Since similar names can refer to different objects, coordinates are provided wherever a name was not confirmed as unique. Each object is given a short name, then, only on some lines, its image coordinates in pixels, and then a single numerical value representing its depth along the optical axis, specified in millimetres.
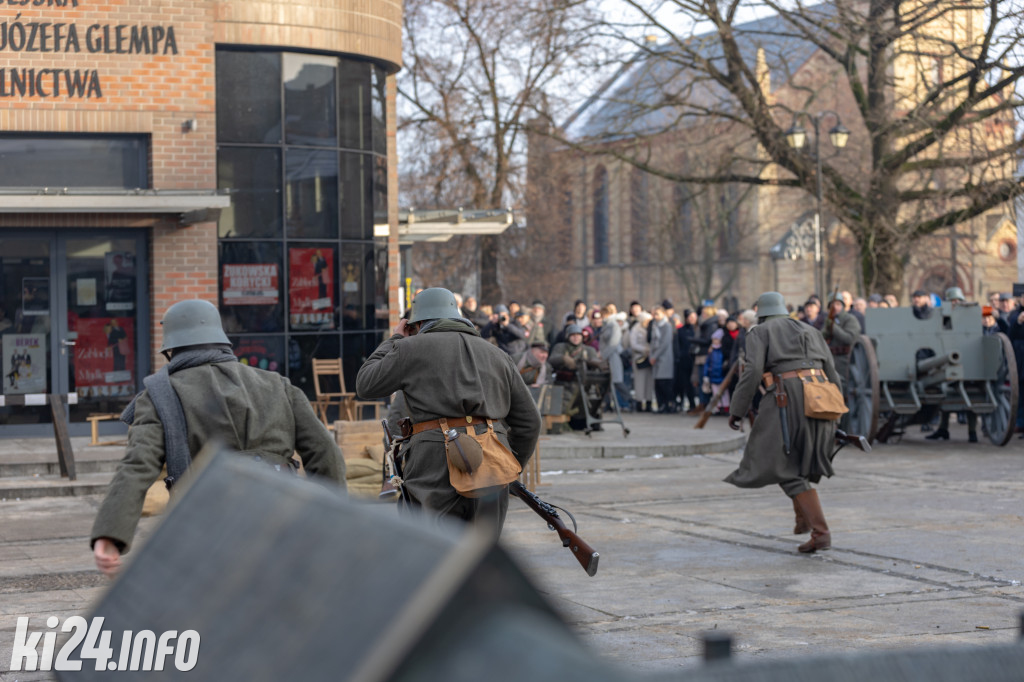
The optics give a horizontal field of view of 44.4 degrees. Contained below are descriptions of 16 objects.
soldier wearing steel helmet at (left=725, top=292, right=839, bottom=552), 8461
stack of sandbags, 11133
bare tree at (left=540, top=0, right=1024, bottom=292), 20688
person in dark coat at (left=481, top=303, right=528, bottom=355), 17312
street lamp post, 22500
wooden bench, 13909
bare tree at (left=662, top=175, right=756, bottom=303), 53281
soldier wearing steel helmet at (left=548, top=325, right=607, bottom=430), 16266
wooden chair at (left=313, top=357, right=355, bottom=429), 15719
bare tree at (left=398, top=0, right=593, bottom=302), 31609
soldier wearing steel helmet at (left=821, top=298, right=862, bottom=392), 15555
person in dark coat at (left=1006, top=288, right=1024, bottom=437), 16078
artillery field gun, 14977
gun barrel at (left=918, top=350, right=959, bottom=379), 14906
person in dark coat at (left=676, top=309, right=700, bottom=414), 20859
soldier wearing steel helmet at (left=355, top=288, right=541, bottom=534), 5801
